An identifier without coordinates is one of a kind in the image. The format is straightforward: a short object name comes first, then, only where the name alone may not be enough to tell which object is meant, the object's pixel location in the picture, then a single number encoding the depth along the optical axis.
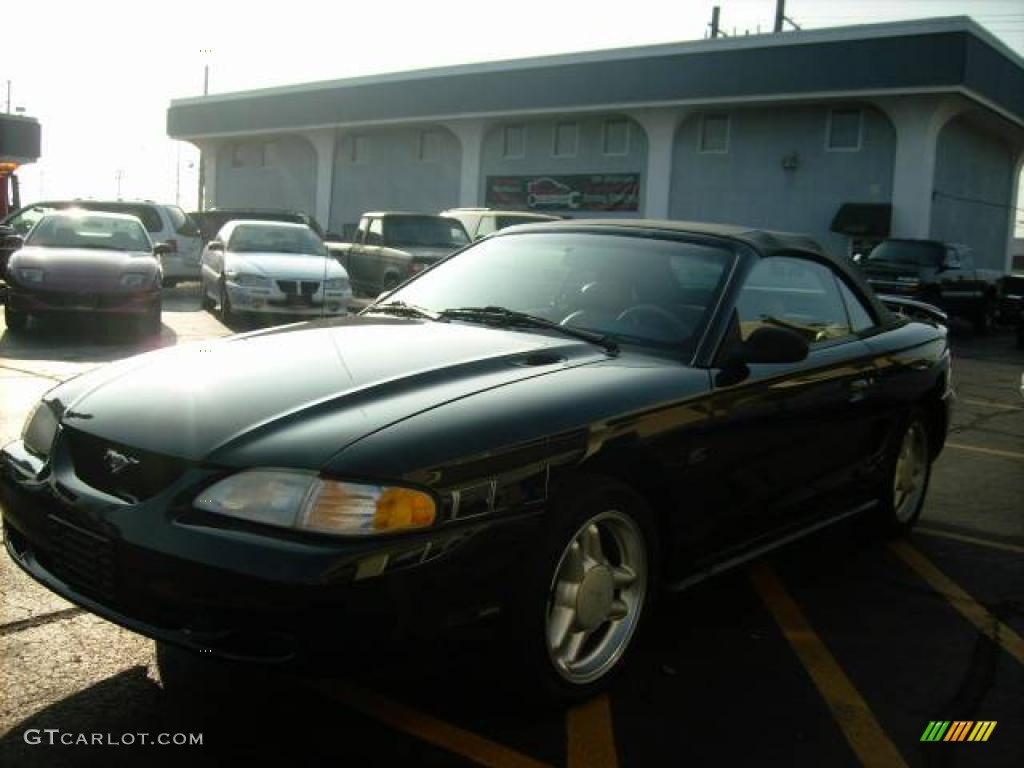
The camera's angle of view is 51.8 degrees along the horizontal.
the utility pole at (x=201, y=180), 43.90
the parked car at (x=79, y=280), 11.07
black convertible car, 2.59
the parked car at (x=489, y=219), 17.62
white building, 23.55
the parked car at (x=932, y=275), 17.97
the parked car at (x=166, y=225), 17.50
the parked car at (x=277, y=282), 13.02
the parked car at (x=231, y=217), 21.03
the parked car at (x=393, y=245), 15.27
